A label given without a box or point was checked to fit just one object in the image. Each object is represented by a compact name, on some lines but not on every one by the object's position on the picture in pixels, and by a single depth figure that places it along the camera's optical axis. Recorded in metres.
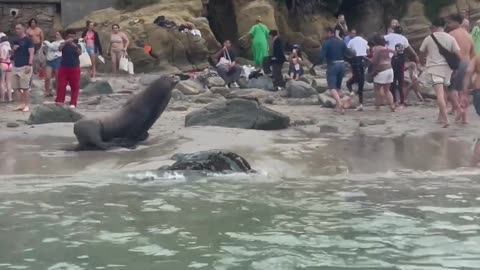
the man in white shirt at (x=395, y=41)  17.06
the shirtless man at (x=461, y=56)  14.44
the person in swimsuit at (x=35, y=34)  19.66
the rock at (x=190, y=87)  20.80
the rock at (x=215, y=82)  22.19
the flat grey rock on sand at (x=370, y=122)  14.86
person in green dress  24.70
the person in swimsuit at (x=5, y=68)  17.08
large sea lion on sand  12.09
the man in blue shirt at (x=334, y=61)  16.12
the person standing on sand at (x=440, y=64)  14.46
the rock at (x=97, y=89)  20.67
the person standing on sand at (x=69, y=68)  15.62
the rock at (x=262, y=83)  21.75
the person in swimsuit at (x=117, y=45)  23.70
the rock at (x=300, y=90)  20.22
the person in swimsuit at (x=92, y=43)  23.05
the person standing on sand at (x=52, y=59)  18.70
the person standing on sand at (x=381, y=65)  15.89
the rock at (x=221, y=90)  20.27
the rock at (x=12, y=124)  14.31
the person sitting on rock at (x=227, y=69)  22.17
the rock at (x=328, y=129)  14.08
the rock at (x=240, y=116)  13.80
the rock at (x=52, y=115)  14.29
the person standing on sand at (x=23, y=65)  16.23
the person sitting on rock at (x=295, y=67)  22.84
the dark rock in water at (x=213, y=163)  10.45
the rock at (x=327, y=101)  17.70
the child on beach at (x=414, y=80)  18.44
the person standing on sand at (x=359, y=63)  17.41
